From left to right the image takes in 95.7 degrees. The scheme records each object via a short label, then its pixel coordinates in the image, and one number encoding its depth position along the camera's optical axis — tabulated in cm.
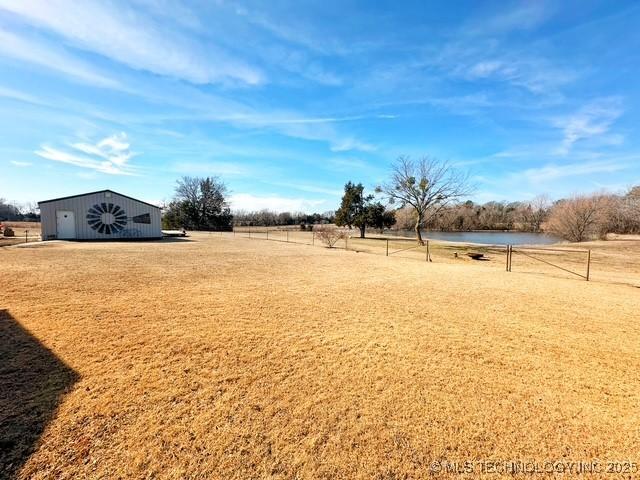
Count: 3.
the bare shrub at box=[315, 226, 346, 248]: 2060
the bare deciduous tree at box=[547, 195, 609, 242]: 3089
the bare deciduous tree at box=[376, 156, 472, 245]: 2264
